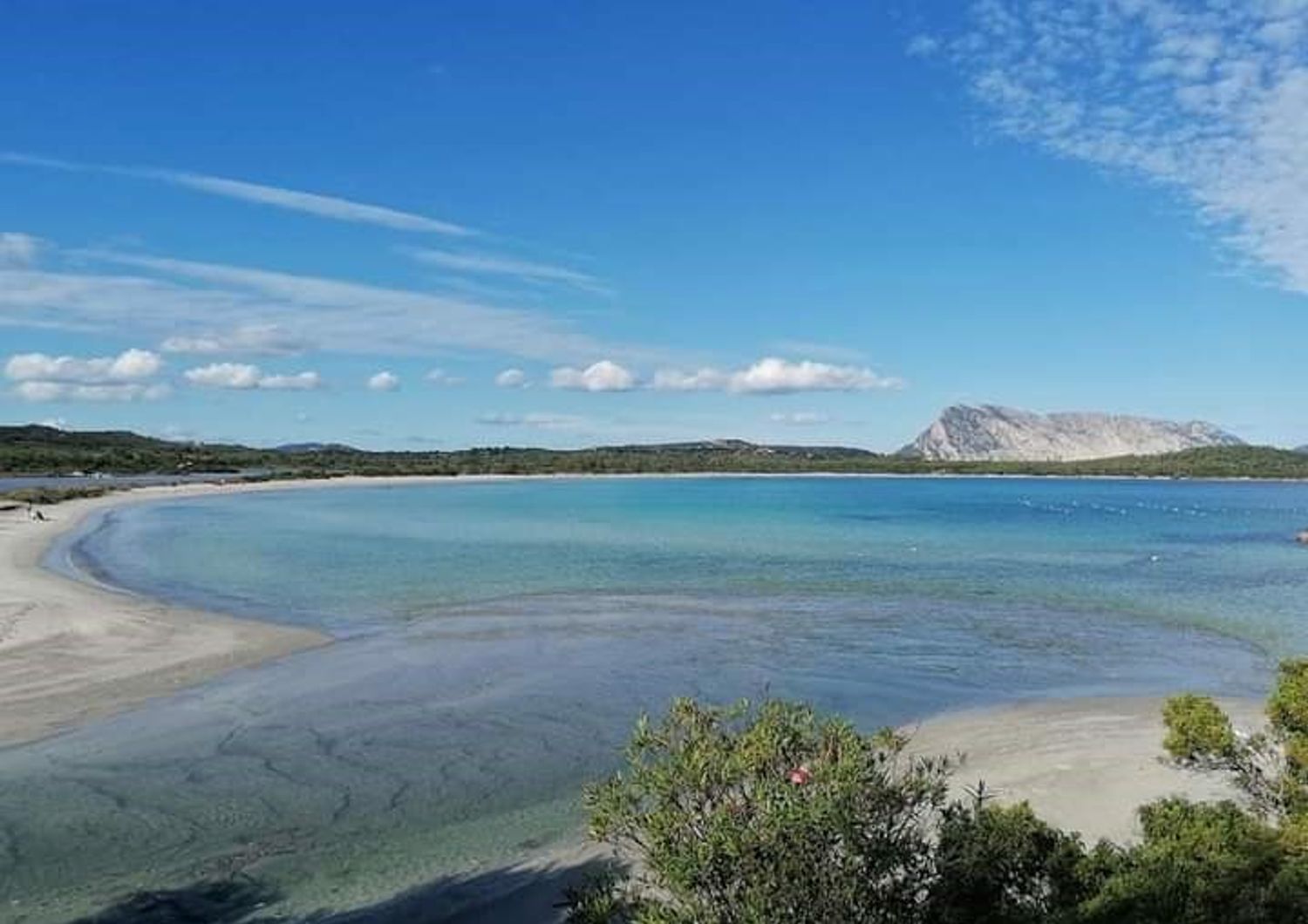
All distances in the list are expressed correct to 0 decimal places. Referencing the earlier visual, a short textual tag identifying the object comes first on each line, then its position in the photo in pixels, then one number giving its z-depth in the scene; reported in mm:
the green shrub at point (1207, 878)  7707
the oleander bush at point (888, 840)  6051
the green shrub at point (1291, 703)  9227
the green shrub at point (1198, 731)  9555
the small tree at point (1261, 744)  9234
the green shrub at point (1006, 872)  8172
